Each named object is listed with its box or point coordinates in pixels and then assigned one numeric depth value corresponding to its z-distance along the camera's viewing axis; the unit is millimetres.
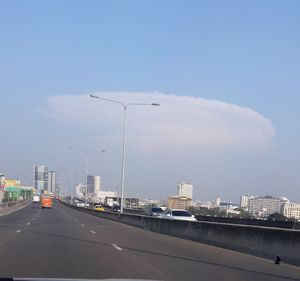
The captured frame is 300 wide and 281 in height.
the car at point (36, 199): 163125
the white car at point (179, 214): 45891
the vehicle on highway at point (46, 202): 102750
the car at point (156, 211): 54769
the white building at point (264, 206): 55000
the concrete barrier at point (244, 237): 18741
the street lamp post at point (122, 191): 52231
